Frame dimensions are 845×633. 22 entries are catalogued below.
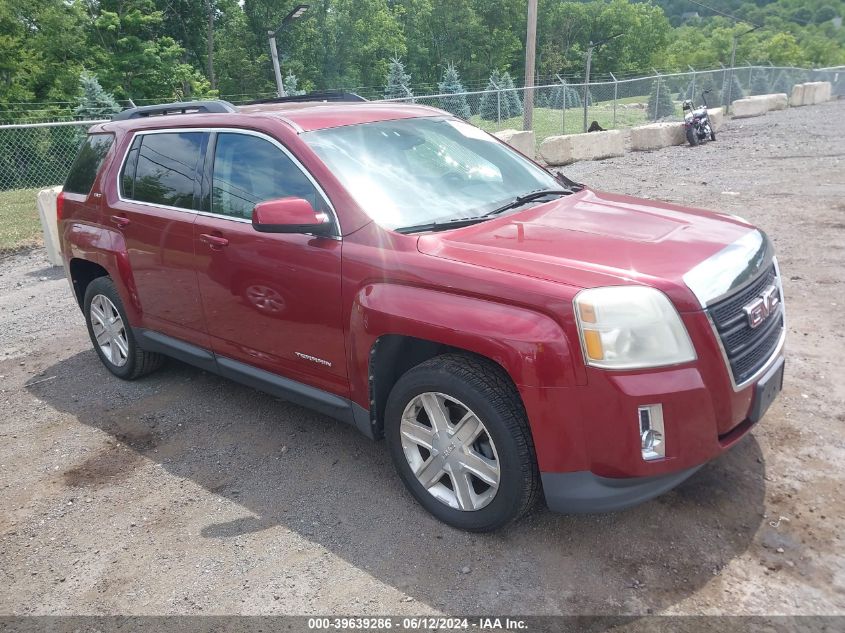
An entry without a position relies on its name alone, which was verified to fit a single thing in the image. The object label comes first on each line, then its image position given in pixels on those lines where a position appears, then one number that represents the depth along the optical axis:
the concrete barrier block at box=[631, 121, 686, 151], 18.72
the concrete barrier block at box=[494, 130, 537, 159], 15.34
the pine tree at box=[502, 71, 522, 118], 22.52
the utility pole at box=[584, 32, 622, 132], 20.97
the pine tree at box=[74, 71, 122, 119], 23.62
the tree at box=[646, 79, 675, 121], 27.05
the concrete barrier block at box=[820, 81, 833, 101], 37.62
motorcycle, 18.50
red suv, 2.57
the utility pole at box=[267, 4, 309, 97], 17.58
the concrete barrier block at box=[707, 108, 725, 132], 22.57
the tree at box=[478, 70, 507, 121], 21.61
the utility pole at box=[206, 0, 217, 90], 47.00
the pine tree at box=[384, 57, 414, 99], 38.38
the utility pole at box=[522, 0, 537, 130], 19.19
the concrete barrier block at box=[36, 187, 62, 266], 8.87
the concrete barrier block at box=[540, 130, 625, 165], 16.72
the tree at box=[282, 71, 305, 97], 36.25
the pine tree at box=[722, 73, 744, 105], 30.80
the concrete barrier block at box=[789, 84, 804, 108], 34.78
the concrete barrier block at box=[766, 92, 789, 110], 31.17
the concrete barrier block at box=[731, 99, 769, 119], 28.75
